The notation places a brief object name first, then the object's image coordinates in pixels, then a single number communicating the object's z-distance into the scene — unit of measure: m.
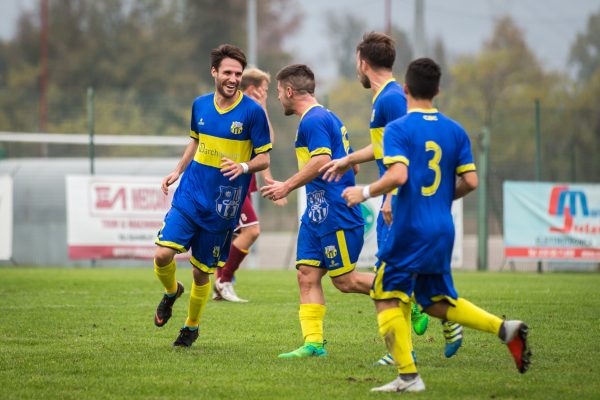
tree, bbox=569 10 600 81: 107.97
